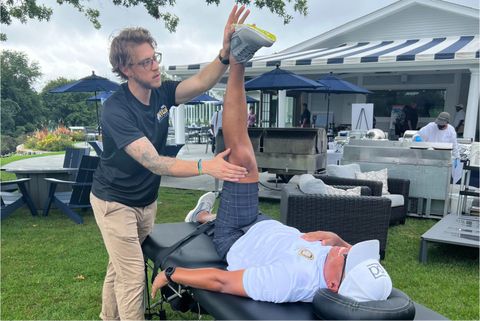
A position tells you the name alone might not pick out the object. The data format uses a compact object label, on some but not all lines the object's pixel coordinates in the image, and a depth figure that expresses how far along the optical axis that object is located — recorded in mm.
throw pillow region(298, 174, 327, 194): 3896
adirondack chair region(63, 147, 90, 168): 6141
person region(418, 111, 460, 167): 6336
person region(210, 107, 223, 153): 10969
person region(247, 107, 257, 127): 13273
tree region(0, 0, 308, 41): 6695
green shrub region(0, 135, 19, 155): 15277
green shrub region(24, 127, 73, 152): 13078
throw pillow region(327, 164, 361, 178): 5129
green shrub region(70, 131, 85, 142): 16028
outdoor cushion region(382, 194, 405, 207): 4812
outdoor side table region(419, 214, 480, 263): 3442
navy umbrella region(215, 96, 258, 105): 13790
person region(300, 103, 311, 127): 12320
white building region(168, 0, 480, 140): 9125
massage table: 1417
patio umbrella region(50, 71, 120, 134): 7598
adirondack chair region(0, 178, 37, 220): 4758
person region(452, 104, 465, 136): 11227
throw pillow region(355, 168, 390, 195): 5113
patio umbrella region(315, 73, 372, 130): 8578
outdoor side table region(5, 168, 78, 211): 5260
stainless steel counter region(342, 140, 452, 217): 5332
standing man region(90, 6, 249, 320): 1886
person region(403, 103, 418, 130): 12594
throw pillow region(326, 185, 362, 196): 3982
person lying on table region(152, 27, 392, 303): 1611
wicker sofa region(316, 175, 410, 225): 4516
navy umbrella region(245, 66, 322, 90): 7109
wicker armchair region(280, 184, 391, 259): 3648
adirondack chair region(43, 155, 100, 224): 4793
